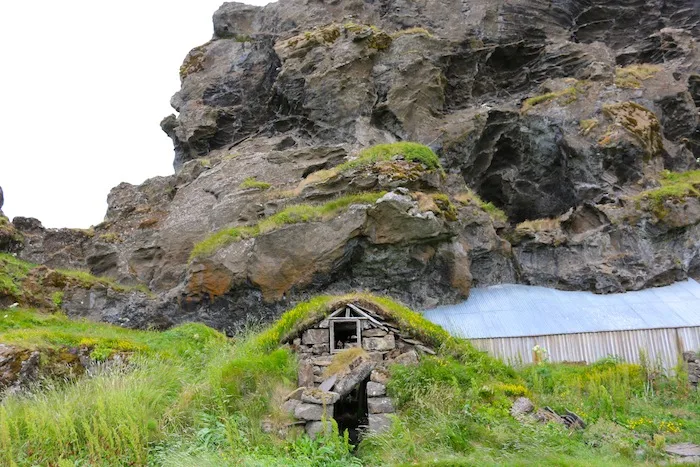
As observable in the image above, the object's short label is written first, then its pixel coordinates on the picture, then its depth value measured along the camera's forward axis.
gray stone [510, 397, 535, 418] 10.04
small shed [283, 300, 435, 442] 9.73
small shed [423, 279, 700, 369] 18.11
